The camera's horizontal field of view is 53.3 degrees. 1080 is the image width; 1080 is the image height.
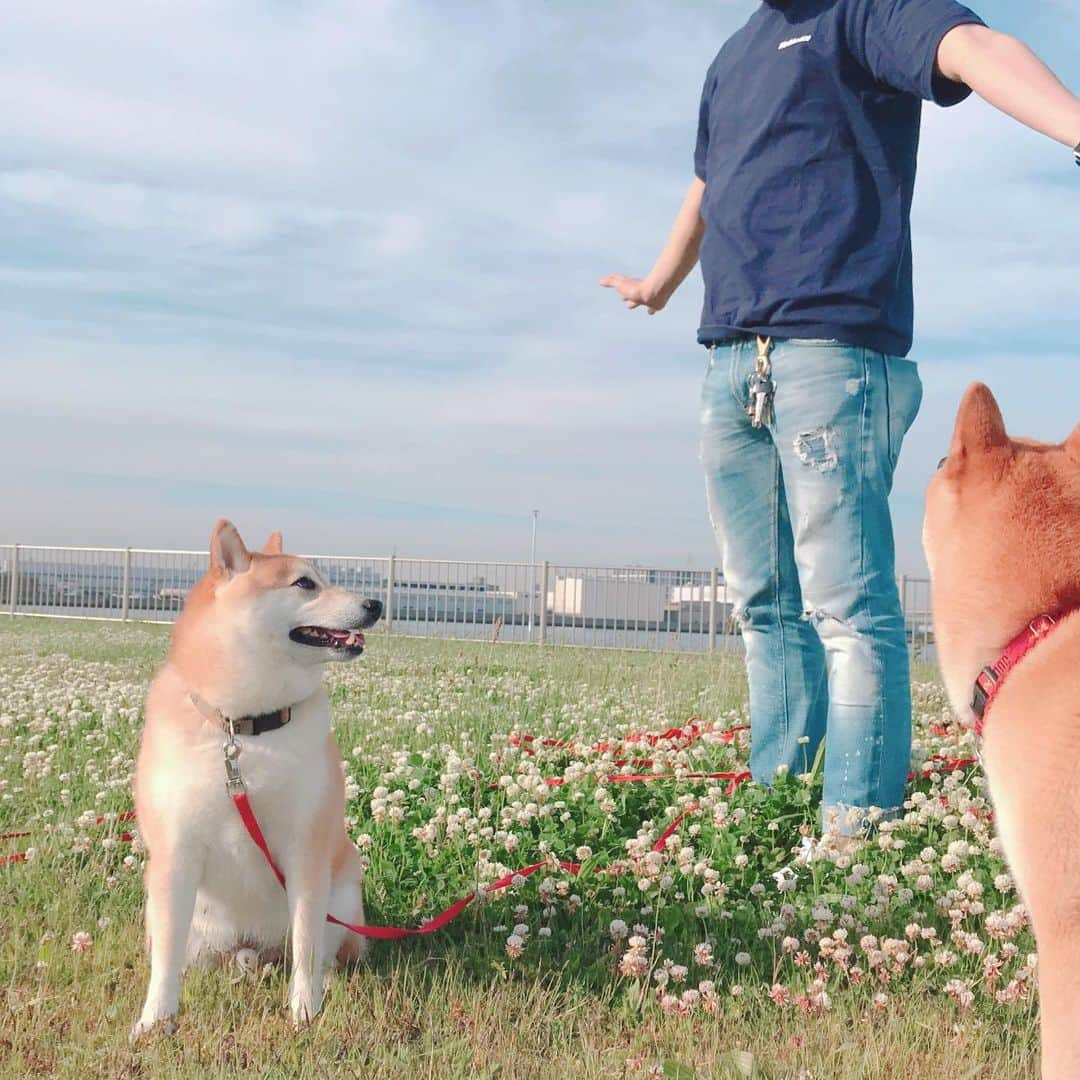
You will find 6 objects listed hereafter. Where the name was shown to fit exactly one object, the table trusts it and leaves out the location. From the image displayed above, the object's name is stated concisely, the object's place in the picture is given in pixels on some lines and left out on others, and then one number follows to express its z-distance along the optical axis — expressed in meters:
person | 4.12
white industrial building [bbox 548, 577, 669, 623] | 29.84
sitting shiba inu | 3.12
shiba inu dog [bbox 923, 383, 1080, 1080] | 2.24
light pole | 29.05
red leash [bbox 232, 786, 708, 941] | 3.13
